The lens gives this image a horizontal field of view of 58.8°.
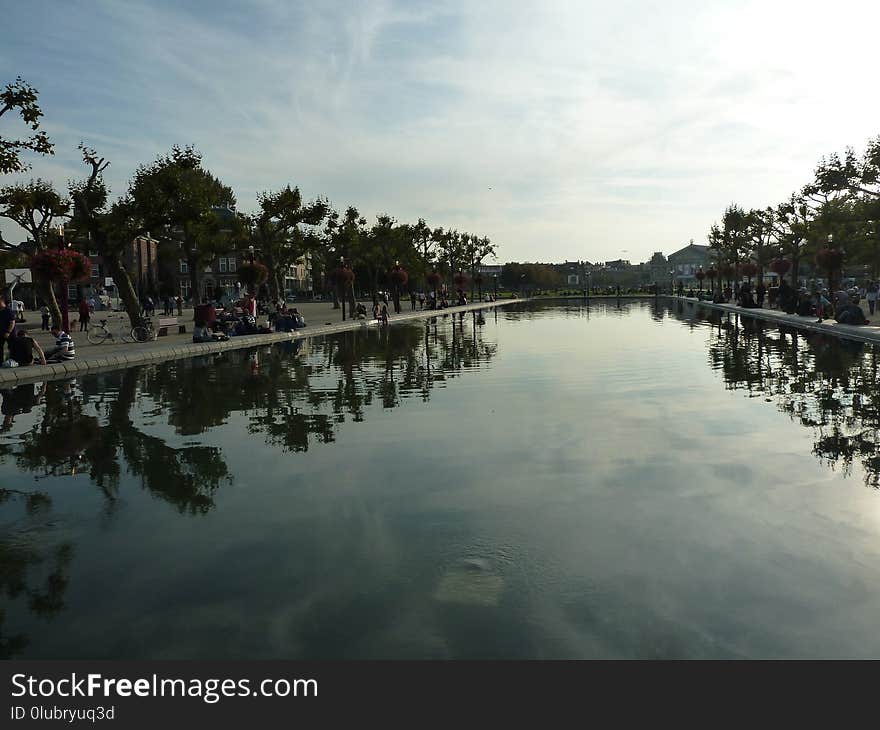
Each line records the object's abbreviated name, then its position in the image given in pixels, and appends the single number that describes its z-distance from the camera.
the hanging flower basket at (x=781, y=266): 52.32
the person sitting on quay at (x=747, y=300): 49.50
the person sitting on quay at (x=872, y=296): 36.59
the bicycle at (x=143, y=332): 27.75
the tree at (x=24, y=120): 21.97
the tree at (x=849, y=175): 38.53
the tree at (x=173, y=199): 29.32
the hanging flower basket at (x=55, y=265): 24.49
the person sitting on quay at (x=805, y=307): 35.75
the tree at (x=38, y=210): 28.62
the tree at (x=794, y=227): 56.16
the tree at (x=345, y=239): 58.31
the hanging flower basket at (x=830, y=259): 37.00
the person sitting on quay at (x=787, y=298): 38.56
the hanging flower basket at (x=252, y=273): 40.70
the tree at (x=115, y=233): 29.28
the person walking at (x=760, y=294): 50.84
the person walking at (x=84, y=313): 35.70
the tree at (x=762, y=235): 70.56
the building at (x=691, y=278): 189.88
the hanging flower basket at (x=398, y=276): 53.10
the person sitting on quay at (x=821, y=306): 32.19
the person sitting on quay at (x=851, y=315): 29.28
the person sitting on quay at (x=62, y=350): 19.61
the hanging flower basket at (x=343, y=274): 43.97
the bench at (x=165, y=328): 30.74
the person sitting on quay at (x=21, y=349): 18.83
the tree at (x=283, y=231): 48.12
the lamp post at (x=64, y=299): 26.53
